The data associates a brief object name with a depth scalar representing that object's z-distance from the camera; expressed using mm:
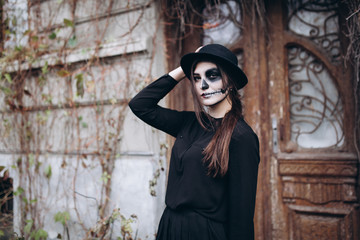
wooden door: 2529
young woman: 1521
